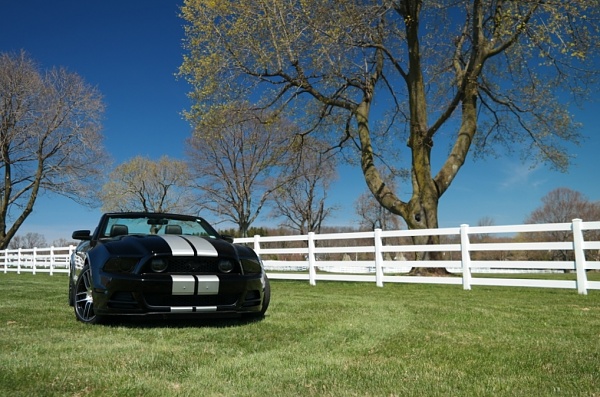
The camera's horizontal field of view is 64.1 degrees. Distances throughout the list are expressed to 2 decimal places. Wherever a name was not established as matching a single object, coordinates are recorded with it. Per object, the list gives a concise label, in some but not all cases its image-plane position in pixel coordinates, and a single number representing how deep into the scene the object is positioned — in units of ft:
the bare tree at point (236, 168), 101.30
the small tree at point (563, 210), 163.12
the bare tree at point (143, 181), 120.78
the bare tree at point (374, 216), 155.43
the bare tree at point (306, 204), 116.74
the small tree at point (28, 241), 223.10
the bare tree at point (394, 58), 42.16
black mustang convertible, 14.60
